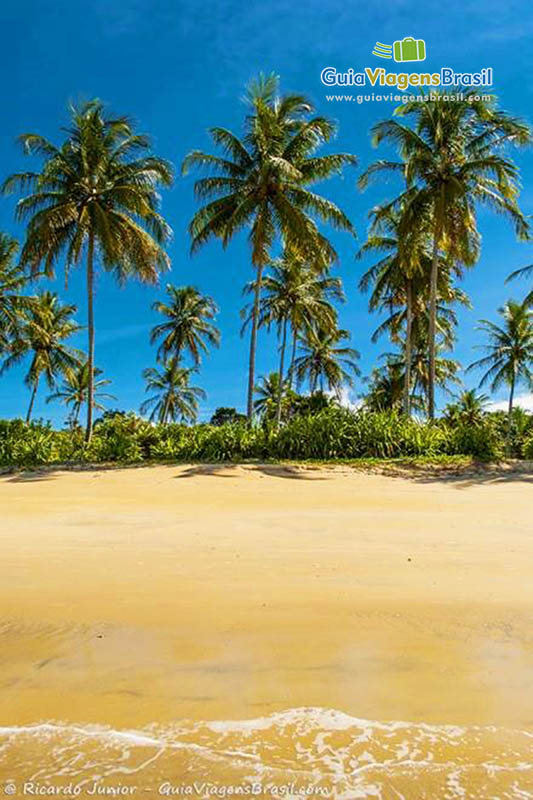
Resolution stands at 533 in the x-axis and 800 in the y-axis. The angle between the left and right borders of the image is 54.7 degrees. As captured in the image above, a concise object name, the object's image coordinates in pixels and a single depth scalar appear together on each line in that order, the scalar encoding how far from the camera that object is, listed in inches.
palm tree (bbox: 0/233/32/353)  952.3
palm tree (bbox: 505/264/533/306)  871.2
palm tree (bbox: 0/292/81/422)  1205.7
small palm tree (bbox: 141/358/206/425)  1556.3
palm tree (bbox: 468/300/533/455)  1216.8
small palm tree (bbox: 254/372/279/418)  1400.1
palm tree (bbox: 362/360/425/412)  1338.6
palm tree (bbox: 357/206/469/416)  884.6
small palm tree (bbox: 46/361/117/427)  1498.5
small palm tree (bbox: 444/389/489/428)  1095.6
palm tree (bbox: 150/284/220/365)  1360.7
